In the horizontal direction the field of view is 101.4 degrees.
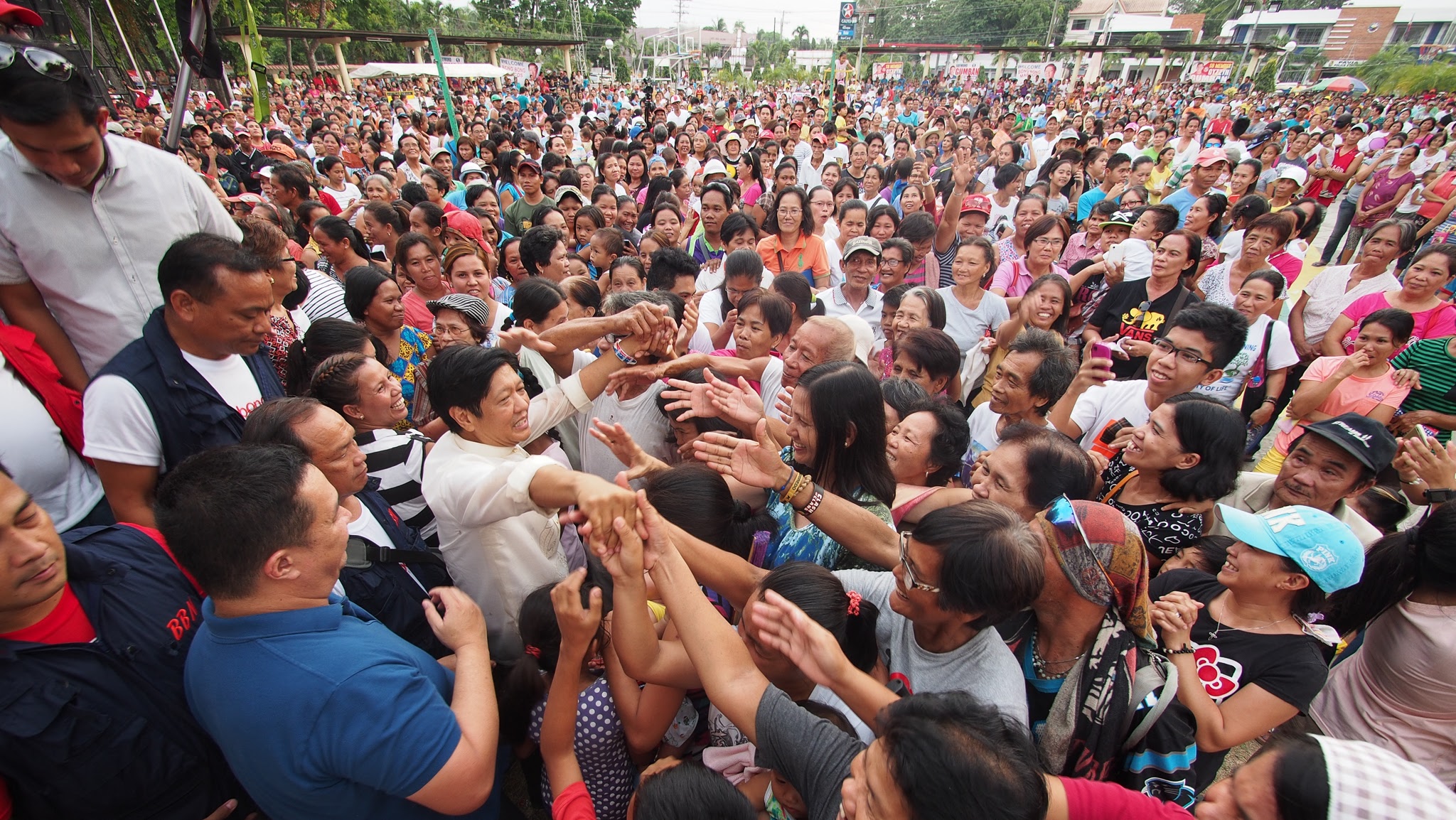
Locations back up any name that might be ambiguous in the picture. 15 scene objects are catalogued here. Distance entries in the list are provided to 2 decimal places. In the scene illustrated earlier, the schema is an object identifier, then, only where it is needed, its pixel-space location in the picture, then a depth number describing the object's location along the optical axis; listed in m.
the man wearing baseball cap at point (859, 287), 4.73
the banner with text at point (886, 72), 40.49
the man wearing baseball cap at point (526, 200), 6.70
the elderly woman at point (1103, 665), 1.61
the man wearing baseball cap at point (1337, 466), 2.37
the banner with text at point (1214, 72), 33.38
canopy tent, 25.55
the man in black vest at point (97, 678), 1.30
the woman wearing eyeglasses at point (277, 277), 3.19
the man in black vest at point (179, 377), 2.03
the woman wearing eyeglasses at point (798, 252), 5.68
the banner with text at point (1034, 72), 35.31
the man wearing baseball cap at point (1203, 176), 6.64
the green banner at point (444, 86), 9.85
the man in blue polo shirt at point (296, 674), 1.28
